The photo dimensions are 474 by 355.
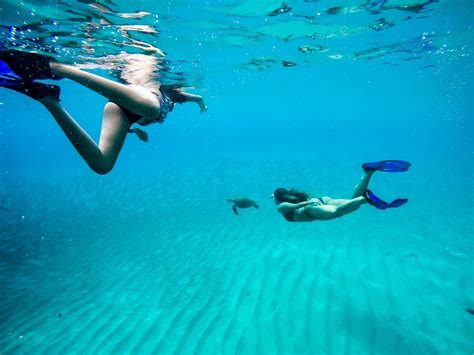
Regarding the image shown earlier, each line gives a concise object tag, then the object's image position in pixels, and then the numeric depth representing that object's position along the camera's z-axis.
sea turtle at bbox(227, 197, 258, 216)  10.38
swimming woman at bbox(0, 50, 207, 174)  2.72
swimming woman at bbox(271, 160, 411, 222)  4.57
